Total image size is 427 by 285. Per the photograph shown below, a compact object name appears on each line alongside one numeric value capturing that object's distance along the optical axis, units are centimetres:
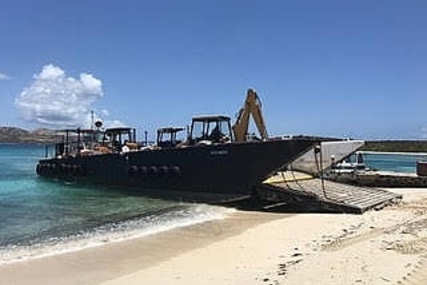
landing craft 2778
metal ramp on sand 2362
